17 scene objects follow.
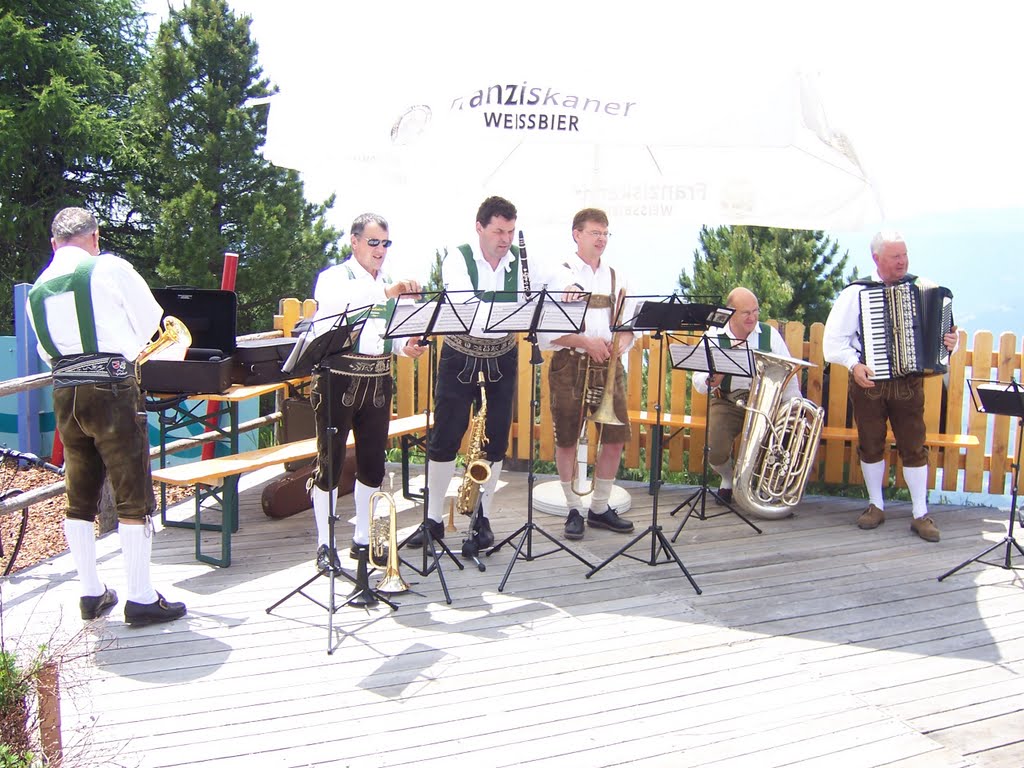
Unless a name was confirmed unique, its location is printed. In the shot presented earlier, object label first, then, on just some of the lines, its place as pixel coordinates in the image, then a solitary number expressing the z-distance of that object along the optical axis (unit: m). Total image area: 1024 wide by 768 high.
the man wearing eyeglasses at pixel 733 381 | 6.34
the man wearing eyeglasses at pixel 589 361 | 5.31
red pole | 6.81
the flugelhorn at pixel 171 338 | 4.98
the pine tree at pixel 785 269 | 8.87
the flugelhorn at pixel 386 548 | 4.57
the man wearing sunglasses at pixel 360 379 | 4.38
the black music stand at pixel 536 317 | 4.41
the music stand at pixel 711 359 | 5.47
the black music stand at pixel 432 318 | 4.12
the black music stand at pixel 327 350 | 3.97
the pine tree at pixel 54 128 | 21.55
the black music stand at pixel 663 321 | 4.93
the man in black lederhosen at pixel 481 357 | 4.91
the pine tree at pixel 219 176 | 17.86
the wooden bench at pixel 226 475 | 5.07
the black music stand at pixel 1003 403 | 4.99
